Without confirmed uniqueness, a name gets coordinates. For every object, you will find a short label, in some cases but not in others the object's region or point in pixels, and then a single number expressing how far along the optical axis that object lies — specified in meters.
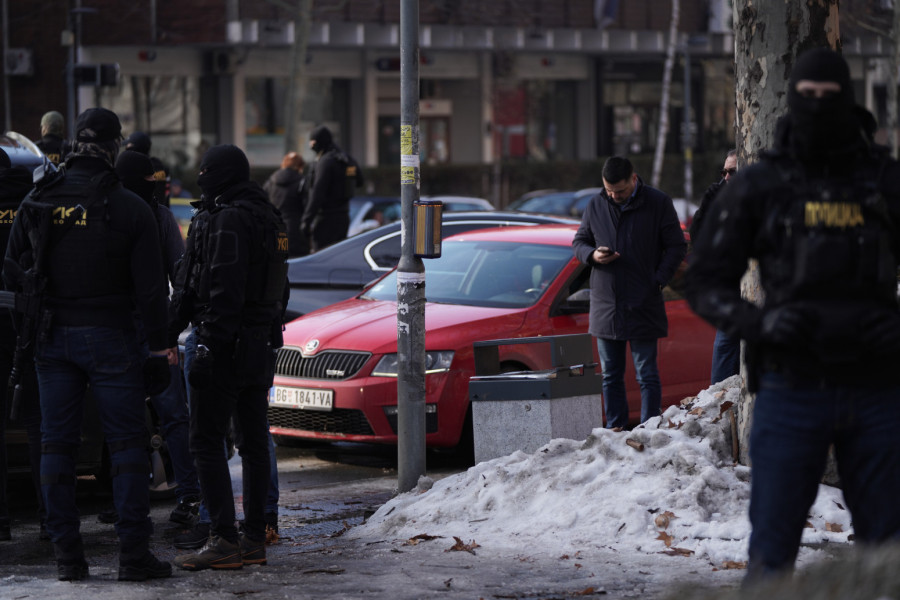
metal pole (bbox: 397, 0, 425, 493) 15.96
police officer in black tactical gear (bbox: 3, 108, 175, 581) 12.41
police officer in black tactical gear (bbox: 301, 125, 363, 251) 29.80
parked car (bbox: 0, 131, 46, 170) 17.02
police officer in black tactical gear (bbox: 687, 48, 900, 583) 8.03
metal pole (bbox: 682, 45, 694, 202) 79.09
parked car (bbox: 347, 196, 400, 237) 45.72
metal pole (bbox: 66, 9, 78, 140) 38.84
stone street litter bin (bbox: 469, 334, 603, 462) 15.95
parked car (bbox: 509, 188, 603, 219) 57.94
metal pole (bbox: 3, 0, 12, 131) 65.06
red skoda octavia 18.67
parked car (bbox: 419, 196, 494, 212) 48.69
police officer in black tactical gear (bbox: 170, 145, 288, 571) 12.59
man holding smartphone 17.95
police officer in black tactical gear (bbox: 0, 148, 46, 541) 14.42
